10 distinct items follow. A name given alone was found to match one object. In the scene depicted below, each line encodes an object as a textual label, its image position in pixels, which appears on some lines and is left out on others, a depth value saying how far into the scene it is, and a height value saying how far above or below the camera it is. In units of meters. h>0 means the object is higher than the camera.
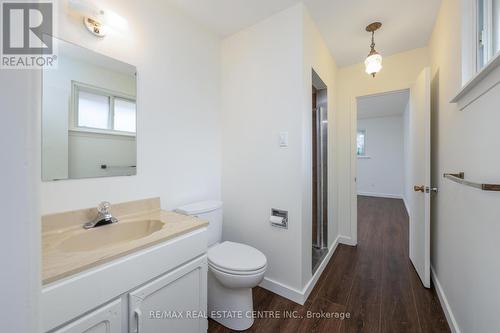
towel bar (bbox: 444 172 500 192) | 0.82 -0.08
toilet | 1.37 -0.74
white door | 1.85 -0.07
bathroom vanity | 0.74 -0.46
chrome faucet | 1.18 -0.30
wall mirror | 1.12 +0.29
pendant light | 1.89 +0.96
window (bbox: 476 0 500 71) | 1.07 +0.74
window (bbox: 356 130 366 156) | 6.23 +0.69
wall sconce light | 1.18 +0.89
